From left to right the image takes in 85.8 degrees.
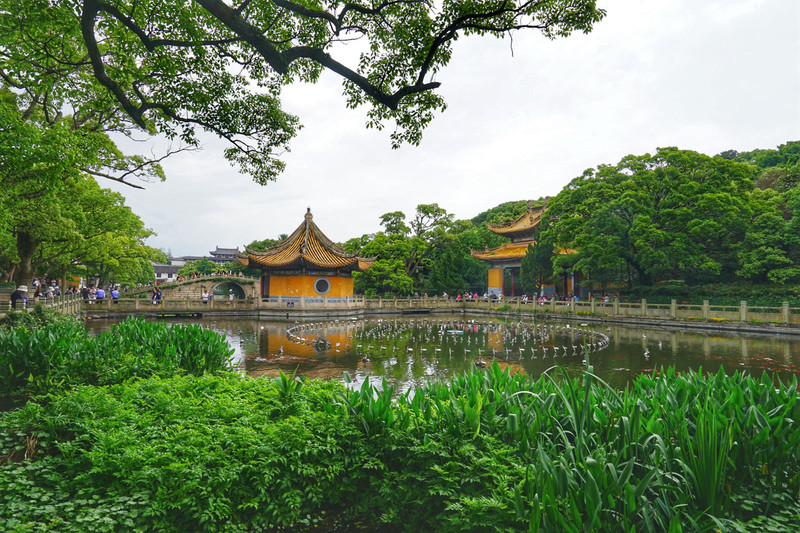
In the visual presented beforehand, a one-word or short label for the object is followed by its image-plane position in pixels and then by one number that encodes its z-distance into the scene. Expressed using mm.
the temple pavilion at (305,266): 29438
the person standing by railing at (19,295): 13607
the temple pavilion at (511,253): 38062
